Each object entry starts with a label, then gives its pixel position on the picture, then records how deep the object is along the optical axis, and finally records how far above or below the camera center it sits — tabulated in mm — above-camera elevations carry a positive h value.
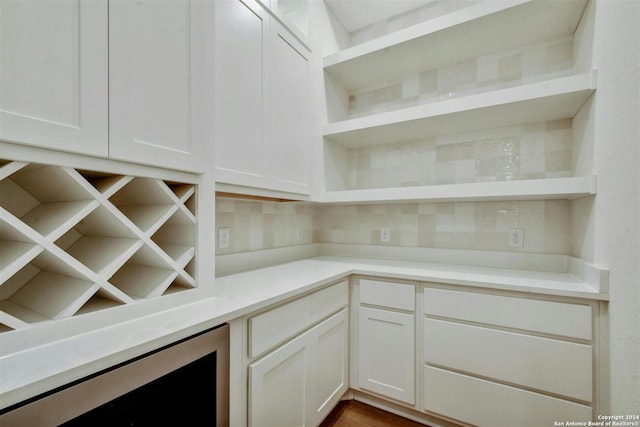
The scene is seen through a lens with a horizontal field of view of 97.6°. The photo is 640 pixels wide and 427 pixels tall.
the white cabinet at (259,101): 1269 +600
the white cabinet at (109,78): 632 +368
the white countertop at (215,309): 577 -333
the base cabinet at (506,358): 1249 -700
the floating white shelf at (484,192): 1371 +133
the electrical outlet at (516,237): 1781 -142
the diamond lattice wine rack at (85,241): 694 -87
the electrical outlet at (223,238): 1611 -143
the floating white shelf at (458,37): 1518 +1098
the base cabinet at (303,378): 1078 -754
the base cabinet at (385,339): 1602 -747
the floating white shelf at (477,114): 1411 +602
